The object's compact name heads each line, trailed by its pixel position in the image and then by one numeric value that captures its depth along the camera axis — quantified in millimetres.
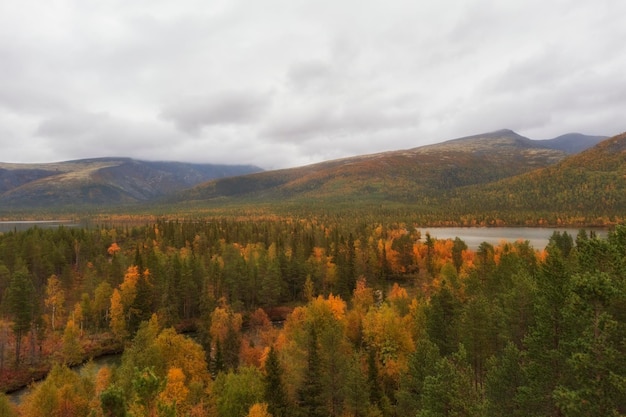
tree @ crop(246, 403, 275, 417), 34281
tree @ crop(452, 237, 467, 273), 107225
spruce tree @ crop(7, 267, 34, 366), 65562
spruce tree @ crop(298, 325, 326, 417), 37906
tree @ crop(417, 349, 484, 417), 24609
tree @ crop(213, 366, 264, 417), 38062
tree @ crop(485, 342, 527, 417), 27719
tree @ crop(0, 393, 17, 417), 36719
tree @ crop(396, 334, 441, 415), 33156
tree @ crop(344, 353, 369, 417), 36812
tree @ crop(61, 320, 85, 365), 64875
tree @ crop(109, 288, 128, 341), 76000
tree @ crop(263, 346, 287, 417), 36469
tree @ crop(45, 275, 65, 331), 80938
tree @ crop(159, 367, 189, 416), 40447
